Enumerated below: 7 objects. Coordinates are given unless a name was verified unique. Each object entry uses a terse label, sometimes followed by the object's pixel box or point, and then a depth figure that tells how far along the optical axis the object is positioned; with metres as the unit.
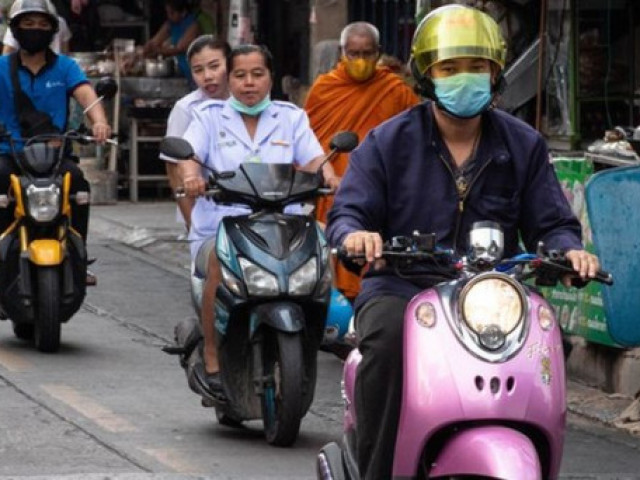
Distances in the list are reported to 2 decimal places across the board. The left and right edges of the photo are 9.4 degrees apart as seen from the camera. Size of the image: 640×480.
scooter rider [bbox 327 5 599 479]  10.95
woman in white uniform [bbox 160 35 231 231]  18.65
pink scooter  9.73
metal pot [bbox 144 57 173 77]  37.30
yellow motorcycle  19.80
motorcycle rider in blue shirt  20.37
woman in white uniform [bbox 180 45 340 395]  16.62
